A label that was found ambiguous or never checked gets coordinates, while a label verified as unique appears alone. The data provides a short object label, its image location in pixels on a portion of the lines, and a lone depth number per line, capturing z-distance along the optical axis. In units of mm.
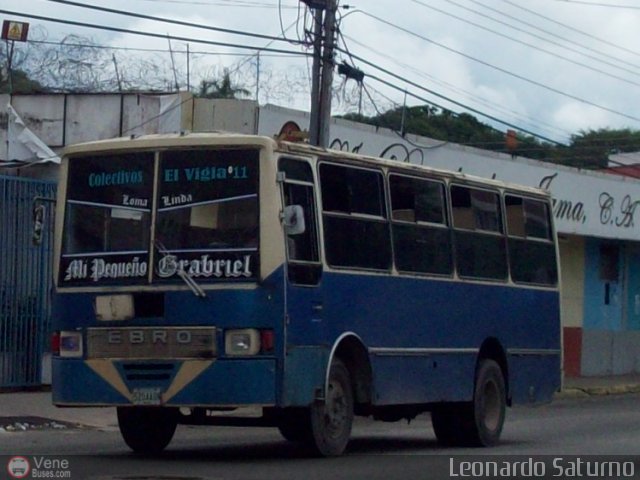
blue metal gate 19641
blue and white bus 12266
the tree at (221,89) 26008
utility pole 21500
